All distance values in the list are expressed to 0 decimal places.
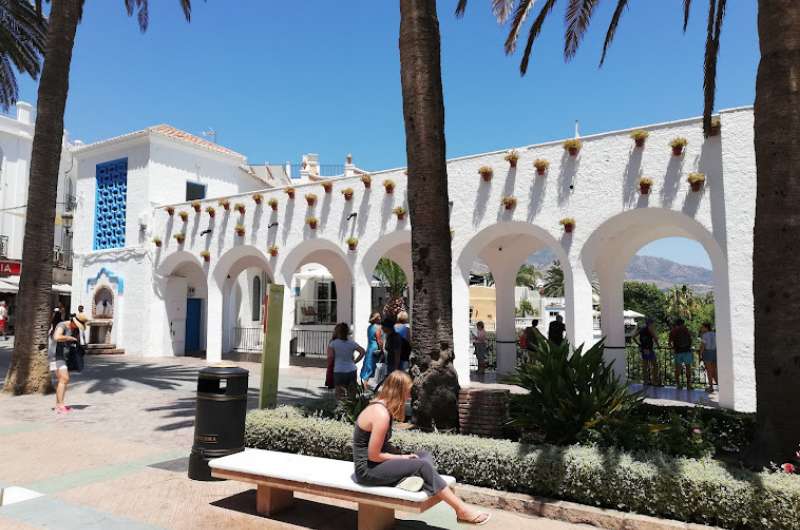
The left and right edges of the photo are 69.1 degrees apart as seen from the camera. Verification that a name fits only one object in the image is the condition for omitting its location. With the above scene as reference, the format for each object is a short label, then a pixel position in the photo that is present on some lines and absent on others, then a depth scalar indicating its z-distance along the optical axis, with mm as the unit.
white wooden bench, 4289
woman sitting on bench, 4434
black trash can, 6137
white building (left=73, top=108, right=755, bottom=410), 10789
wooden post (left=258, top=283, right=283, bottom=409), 7750
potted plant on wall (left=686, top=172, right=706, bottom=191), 10906
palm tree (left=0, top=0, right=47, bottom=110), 15711
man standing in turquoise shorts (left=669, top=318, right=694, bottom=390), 13445
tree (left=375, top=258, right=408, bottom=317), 31781
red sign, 22422
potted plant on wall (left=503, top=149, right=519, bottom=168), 13203
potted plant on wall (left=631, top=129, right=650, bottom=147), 11664
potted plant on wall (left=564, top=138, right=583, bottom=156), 12438
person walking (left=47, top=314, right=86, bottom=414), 9828
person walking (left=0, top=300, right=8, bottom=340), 27370
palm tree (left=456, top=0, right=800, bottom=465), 5059
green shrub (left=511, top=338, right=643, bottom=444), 6117
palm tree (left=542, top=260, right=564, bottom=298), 53675
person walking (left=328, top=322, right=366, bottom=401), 9297
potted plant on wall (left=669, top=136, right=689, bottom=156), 11234
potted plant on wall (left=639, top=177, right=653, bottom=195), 11461
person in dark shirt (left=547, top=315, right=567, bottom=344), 13638
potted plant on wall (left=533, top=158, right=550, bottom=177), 12812
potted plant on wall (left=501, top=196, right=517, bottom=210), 13164
